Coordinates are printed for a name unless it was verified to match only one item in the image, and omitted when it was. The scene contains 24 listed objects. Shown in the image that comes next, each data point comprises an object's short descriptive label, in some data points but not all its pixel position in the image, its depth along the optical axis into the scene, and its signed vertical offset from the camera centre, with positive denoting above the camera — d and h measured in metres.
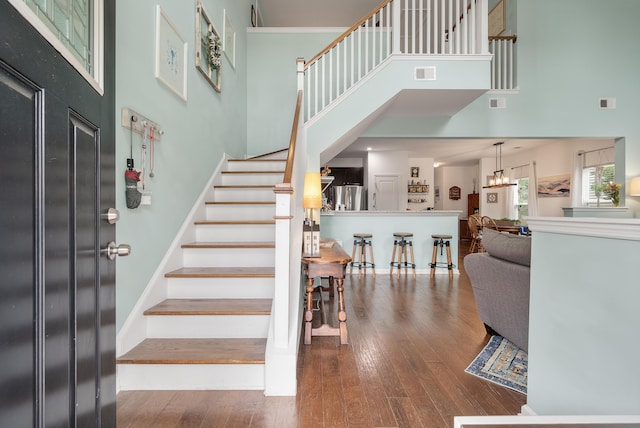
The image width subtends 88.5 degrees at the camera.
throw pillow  2.44 -0.30
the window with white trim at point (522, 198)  9.14 +0.31
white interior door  9.26 +0.49
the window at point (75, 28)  0.66 +0.42
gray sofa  2.45 -0.61
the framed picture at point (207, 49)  3.37 +1.74
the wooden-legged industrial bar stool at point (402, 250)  5.74 -0.76
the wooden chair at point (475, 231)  8.12 -0.56
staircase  2.06 -0.73
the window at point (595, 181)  6.72 +0.60
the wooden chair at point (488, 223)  7.93 -0.35
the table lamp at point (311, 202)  2.90 +0.05
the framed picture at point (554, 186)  7.66 +0.56
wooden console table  2.71 -0.57
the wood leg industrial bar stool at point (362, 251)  5.80 -0.78
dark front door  0.56 -0.06
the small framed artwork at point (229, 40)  4.33 +2.31
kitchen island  6.03 -0.36
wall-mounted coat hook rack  2.16 +0.60
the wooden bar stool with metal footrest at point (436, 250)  5.71 -0.73
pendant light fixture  8.77 +0.83
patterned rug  2.19 -1.15
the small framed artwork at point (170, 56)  2.59 +1.30
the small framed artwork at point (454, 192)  12.31 +0.60
